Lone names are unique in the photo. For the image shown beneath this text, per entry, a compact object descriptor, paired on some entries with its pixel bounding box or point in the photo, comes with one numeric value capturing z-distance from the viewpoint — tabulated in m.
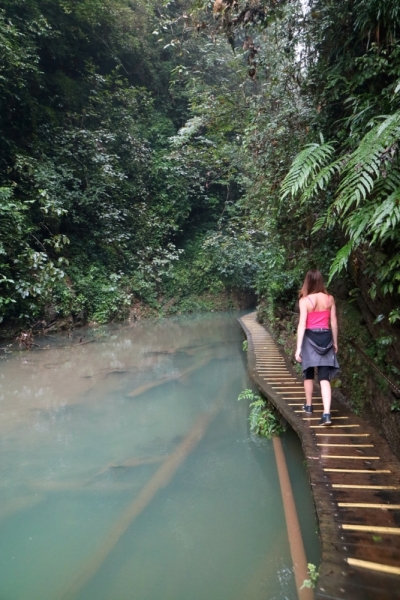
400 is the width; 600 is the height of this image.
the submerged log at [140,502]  2.57
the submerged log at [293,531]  2.42
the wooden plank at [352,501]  1.86
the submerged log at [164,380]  6.60
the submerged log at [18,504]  3.33
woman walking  3.60
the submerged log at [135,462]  4.06
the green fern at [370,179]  2.29
